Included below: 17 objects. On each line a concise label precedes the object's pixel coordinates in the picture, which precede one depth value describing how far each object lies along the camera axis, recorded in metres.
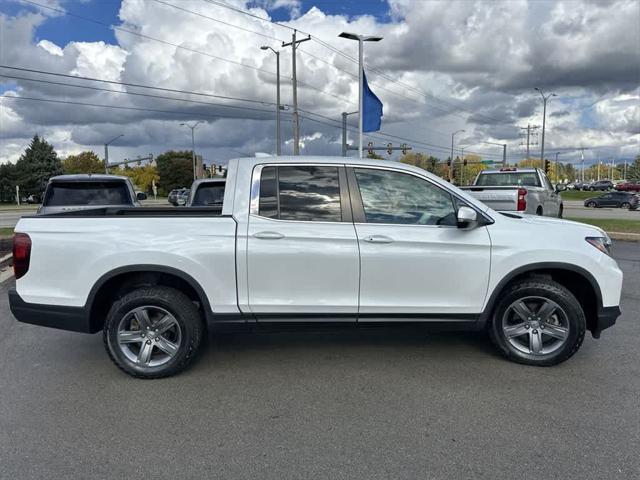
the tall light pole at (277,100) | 36.17
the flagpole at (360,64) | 19.73
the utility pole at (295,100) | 33.06
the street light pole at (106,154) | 53.61
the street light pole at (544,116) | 46.47
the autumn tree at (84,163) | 92.82
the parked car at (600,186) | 79.19
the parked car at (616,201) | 39.94
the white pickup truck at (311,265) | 4.09
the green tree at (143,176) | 95.12
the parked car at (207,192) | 9.48
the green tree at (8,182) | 76.44
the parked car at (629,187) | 67.19
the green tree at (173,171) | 113.88
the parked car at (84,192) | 9.40
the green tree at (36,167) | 74.06
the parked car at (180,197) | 40.25
